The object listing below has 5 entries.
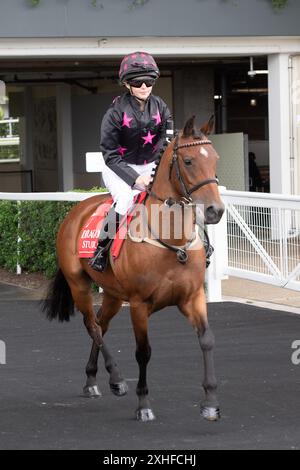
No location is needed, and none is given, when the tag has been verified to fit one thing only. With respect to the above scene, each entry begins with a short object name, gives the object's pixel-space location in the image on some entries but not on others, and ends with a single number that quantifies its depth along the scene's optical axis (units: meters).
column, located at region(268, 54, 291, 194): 17.11
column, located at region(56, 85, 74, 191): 25.06
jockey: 7.21
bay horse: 6.47
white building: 16.03
